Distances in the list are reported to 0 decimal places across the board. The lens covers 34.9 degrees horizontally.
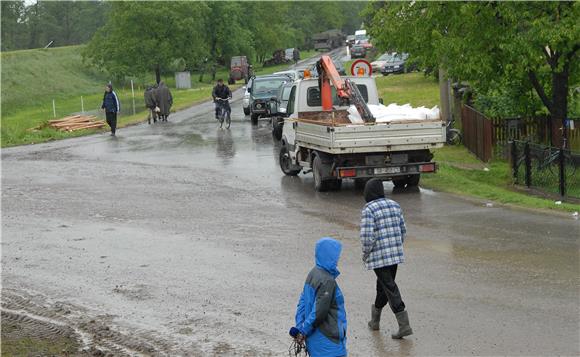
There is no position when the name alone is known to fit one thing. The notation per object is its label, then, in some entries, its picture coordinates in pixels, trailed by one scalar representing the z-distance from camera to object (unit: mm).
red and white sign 26016
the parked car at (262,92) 34938
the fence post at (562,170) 16891
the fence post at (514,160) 18789
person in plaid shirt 8670
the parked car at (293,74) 39453
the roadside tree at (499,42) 19453
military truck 121812
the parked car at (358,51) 85500
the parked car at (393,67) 61906
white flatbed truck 17219
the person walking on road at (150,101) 37375
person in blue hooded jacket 6781
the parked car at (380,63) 64369
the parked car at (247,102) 38909
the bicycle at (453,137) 25922
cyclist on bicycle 33594
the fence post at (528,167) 18266
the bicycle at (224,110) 33562
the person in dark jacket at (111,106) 31625
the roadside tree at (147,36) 69062
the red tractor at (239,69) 72225
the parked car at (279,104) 27916
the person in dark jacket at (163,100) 37469
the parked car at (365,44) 86712
